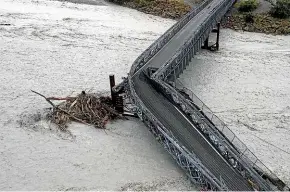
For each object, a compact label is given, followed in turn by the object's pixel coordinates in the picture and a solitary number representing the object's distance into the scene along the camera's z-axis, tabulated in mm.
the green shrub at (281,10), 37188
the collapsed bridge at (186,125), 14857
